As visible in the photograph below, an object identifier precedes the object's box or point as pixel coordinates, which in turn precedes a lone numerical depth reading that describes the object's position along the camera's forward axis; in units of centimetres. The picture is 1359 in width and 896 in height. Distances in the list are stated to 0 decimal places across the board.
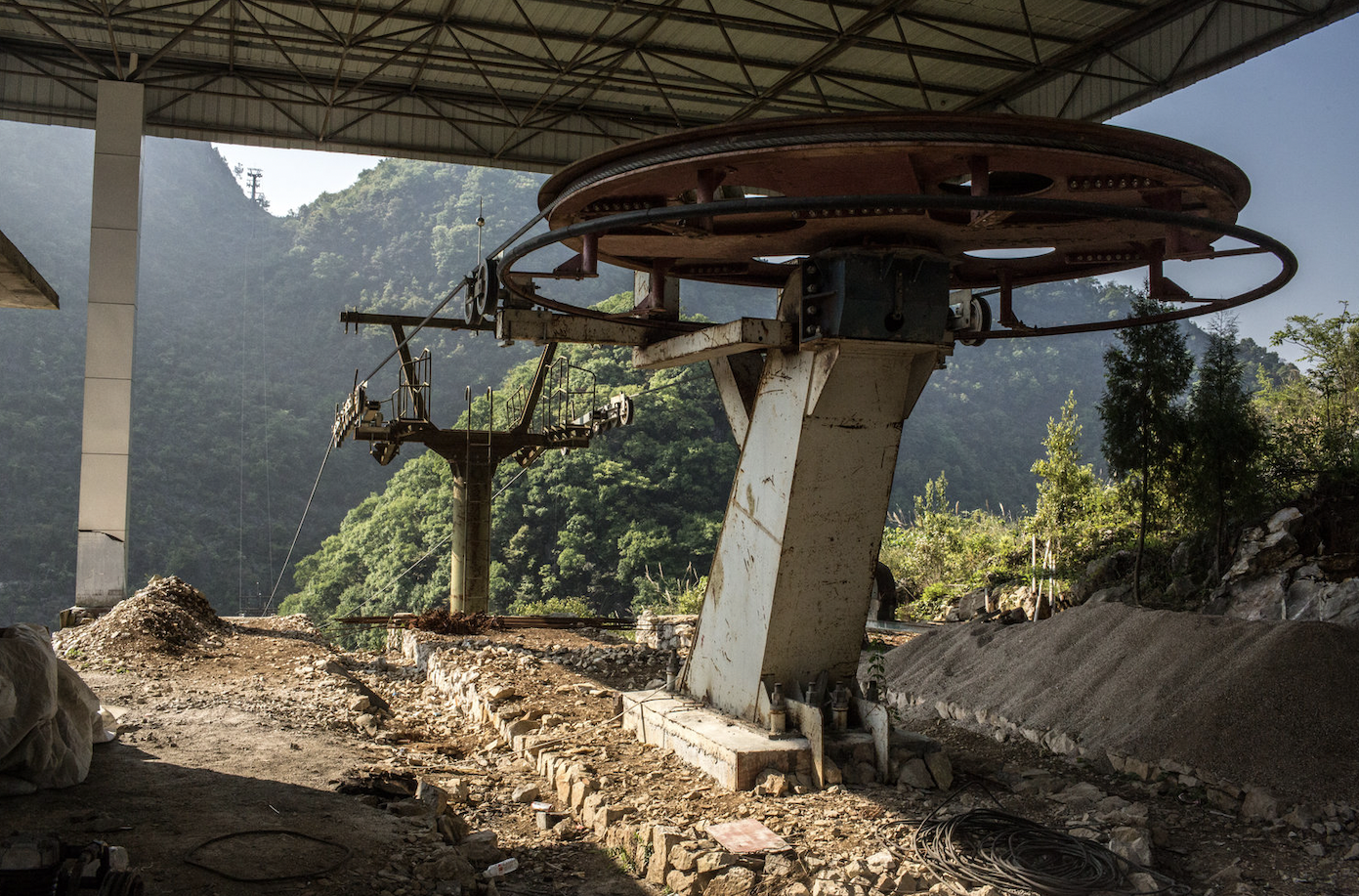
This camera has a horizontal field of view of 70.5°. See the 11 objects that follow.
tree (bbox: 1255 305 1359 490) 1162
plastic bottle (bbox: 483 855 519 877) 483
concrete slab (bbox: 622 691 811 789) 567
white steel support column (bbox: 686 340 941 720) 586
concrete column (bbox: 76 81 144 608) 1396
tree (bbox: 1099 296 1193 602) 1202
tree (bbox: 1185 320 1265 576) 1127
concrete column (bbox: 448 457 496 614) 1688
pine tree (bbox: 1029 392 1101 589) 1591
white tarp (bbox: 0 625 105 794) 466
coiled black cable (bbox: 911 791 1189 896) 434
